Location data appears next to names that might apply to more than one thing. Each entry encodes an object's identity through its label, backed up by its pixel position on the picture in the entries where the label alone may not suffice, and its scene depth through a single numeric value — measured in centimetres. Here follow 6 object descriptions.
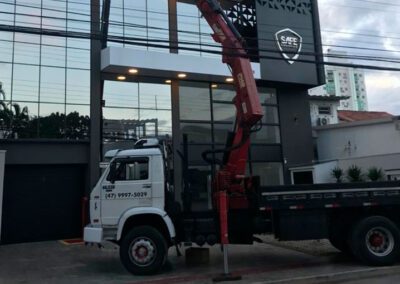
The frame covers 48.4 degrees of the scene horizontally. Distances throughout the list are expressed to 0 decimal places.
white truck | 1054
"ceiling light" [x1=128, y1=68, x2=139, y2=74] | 1803
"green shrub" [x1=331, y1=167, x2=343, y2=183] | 2116
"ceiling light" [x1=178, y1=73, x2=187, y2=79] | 1897
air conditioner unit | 2869
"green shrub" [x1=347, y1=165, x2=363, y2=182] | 2058
